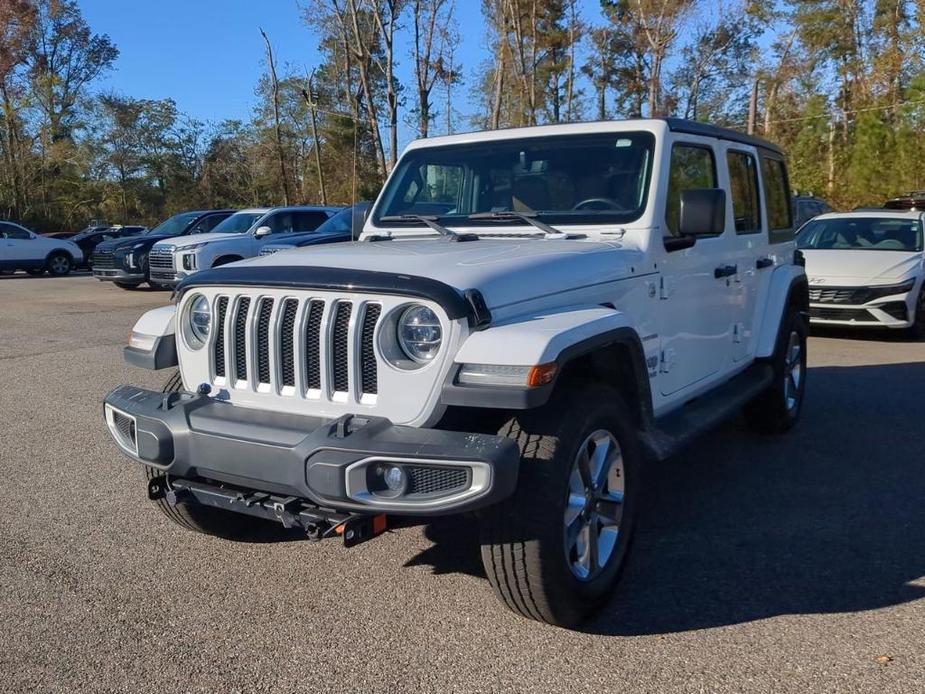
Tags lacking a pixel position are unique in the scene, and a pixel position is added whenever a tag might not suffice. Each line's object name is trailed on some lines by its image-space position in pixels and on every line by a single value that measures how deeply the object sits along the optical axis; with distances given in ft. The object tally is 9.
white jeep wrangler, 9.72
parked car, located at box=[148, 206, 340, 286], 51.44
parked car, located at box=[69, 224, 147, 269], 87.86
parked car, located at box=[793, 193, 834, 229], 62.03
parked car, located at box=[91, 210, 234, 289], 57.47
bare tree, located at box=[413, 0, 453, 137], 108.78
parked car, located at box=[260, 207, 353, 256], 47.42
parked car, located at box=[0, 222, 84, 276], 73.97
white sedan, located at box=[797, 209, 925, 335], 34.22
